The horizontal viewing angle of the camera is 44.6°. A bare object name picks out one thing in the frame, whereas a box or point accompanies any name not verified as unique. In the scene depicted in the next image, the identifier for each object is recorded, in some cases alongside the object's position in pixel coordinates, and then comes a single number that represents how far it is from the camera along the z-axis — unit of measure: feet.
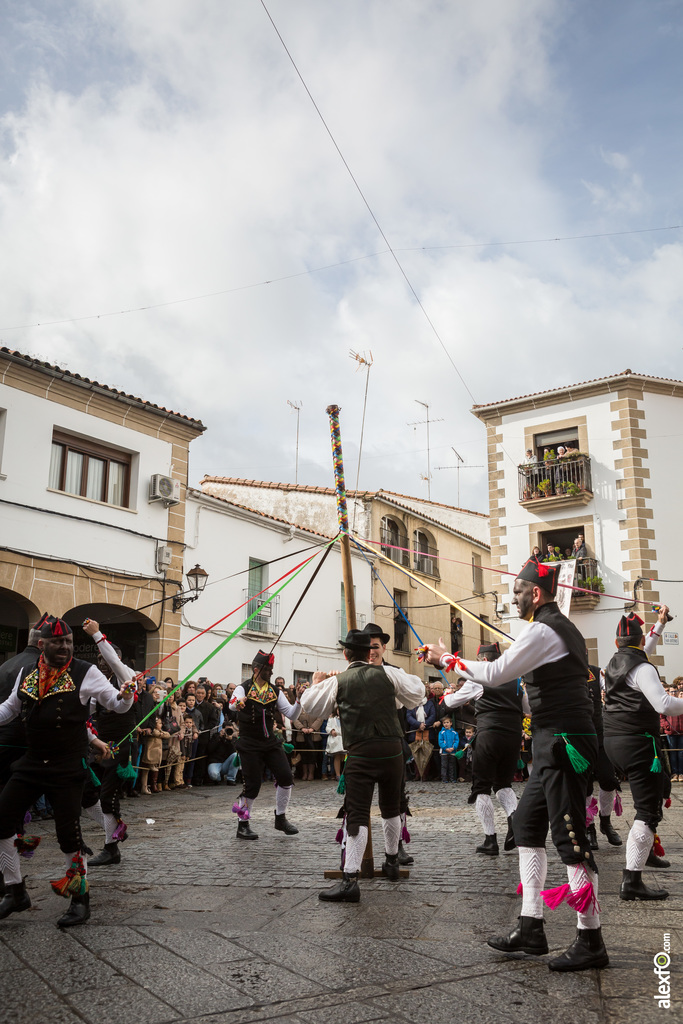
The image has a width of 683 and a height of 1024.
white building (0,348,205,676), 51.55
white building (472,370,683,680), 68.49
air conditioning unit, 59.67
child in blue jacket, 47.91
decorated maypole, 21.97
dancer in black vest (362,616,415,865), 21.17
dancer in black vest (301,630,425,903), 19.66
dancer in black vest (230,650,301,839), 29.01
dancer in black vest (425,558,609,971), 13.61
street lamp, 56.44
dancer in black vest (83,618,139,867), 23.68
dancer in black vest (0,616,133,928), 17.03
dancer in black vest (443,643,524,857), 24.53
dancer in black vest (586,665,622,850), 24.39
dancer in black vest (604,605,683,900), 17.96
